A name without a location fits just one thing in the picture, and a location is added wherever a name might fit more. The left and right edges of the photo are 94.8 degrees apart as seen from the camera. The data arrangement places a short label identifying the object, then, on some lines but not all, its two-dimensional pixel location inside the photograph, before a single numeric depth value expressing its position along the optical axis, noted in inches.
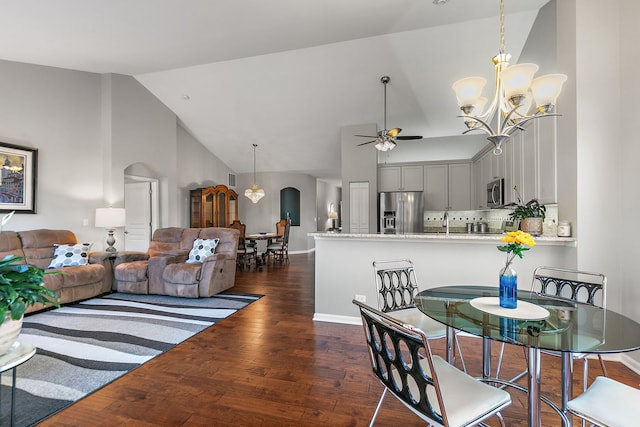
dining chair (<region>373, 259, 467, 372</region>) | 75.9
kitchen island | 108.9
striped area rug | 77.4
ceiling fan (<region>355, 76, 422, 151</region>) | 160.9
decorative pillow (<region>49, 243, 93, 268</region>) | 157.6
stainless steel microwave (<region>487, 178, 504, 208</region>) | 169.8
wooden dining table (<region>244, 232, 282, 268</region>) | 269.2
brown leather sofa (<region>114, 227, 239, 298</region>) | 163.2
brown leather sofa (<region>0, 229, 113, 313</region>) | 145.2
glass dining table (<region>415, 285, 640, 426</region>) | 47.5
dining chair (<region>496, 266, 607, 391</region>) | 73.3
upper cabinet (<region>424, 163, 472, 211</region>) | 245.8
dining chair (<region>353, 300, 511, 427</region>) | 44.4
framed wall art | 156.2
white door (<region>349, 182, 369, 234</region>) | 243.1
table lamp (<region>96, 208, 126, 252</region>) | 184.9
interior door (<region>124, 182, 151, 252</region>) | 248.2
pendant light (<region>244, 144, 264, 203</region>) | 303.4
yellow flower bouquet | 61.9
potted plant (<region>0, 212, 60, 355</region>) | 57.1
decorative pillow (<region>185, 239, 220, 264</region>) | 176.6
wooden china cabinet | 281.6
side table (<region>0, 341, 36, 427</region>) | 58.3
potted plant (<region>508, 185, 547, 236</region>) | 109.3
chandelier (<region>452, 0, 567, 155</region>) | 70.3
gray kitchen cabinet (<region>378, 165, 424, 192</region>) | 255.0
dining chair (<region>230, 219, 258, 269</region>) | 261.8
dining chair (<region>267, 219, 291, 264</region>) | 288.8
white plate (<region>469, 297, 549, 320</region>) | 57.9
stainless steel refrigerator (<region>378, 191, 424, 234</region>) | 238.8
